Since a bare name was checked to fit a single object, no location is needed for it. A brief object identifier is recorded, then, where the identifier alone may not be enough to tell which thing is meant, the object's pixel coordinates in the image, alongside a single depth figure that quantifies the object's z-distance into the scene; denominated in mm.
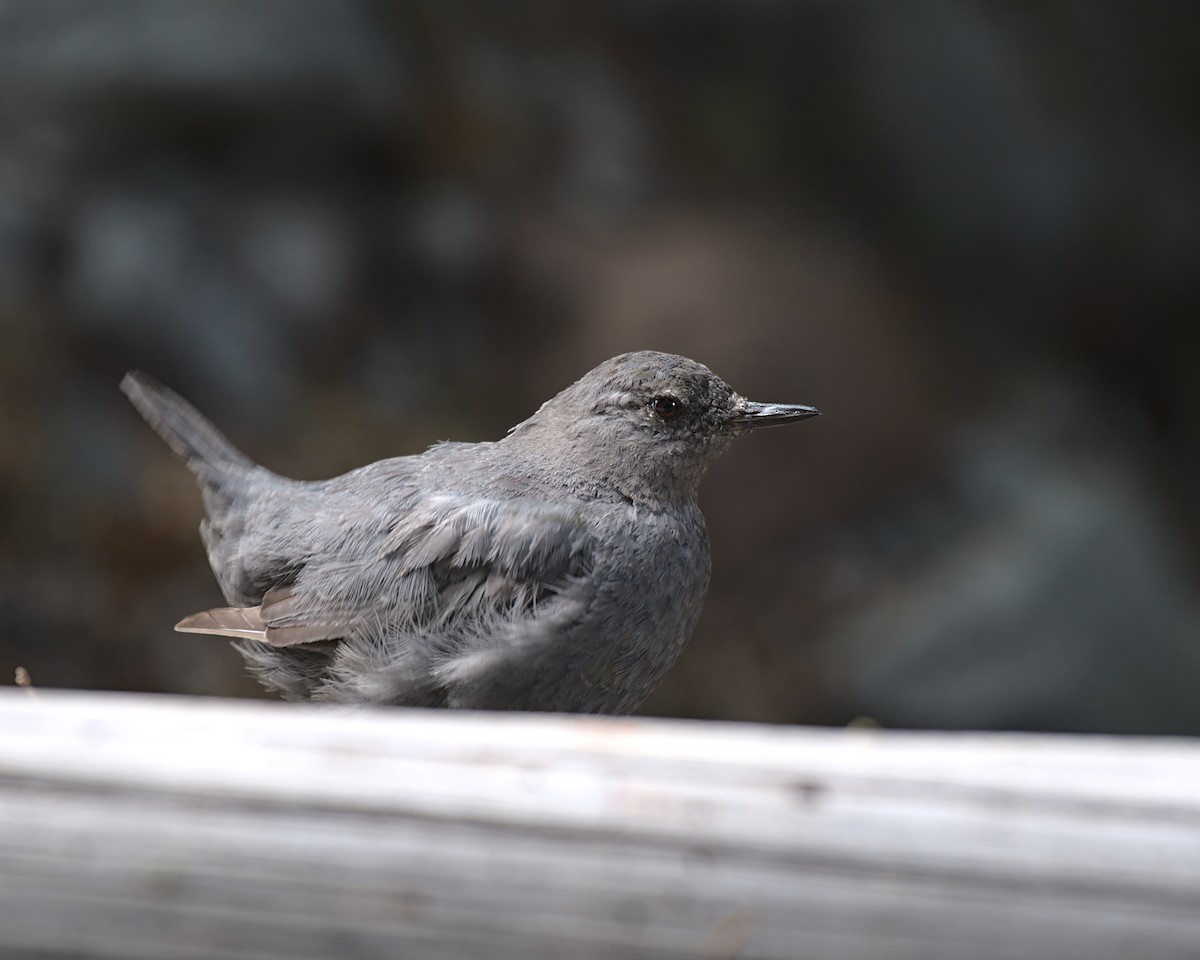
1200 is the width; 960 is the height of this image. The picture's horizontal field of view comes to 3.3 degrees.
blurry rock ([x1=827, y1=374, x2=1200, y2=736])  6078
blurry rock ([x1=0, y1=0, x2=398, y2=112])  5899
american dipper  4715
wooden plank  3670
